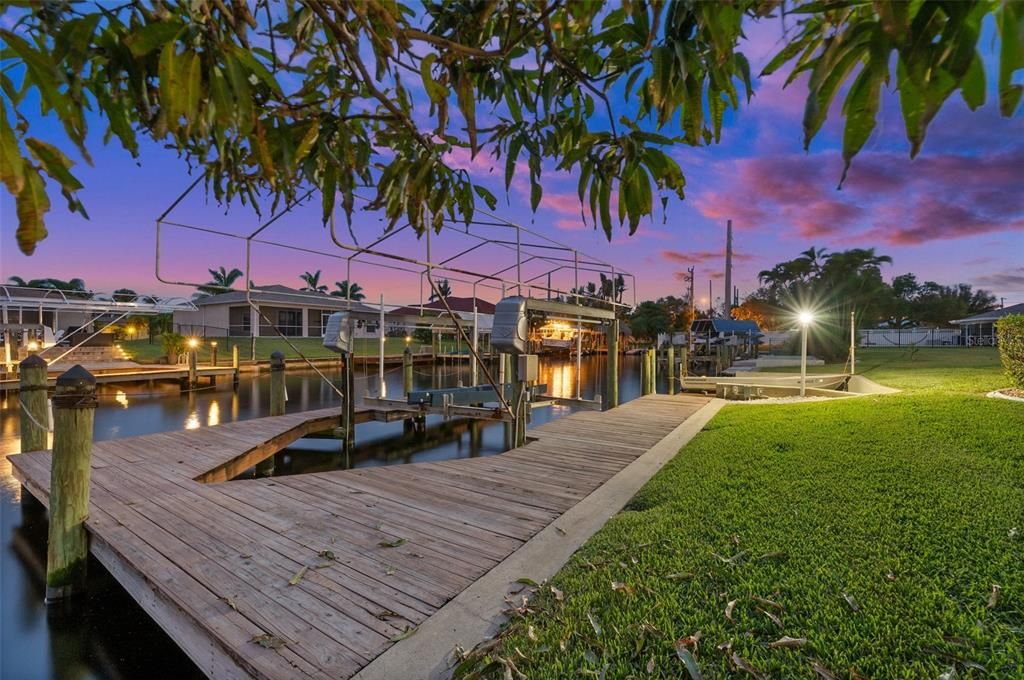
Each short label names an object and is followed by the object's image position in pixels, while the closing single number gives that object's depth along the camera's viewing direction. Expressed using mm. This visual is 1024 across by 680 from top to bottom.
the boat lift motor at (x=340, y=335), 9922
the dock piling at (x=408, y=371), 13009
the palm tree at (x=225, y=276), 48031
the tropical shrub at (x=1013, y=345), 8383
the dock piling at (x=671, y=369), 14797
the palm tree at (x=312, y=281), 51062
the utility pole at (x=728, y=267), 32847
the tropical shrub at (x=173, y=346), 21556
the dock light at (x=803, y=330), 11023
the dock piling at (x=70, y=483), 3908
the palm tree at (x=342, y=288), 42234
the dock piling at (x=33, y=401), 5887
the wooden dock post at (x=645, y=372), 12938
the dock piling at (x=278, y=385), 9656
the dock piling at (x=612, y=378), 10859
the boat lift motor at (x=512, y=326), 7477
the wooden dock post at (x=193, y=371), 17562
